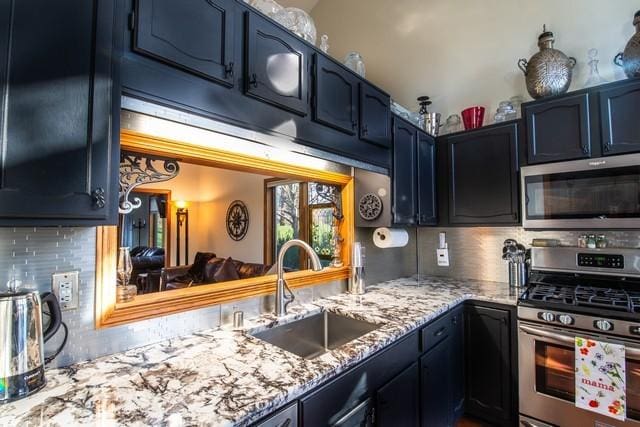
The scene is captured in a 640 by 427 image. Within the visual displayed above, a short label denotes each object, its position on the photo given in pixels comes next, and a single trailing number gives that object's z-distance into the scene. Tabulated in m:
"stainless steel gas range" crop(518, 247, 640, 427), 1.59
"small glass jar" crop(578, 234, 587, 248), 2.17
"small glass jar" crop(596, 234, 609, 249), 2.11
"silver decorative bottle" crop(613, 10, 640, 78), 1.89
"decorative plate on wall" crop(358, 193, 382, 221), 2.14
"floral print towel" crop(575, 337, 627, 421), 1.57
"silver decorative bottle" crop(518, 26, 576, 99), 2.17
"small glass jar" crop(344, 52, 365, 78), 2.06
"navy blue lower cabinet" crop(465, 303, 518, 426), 1.99
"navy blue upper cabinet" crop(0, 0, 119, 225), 0.74
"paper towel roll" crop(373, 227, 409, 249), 2.25
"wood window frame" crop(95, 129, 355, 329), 1.11
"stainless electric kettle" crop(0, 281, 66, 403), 0.81
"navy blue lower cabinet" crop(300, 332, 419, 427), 1.02
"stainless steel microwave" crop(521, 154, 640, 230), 1.87
